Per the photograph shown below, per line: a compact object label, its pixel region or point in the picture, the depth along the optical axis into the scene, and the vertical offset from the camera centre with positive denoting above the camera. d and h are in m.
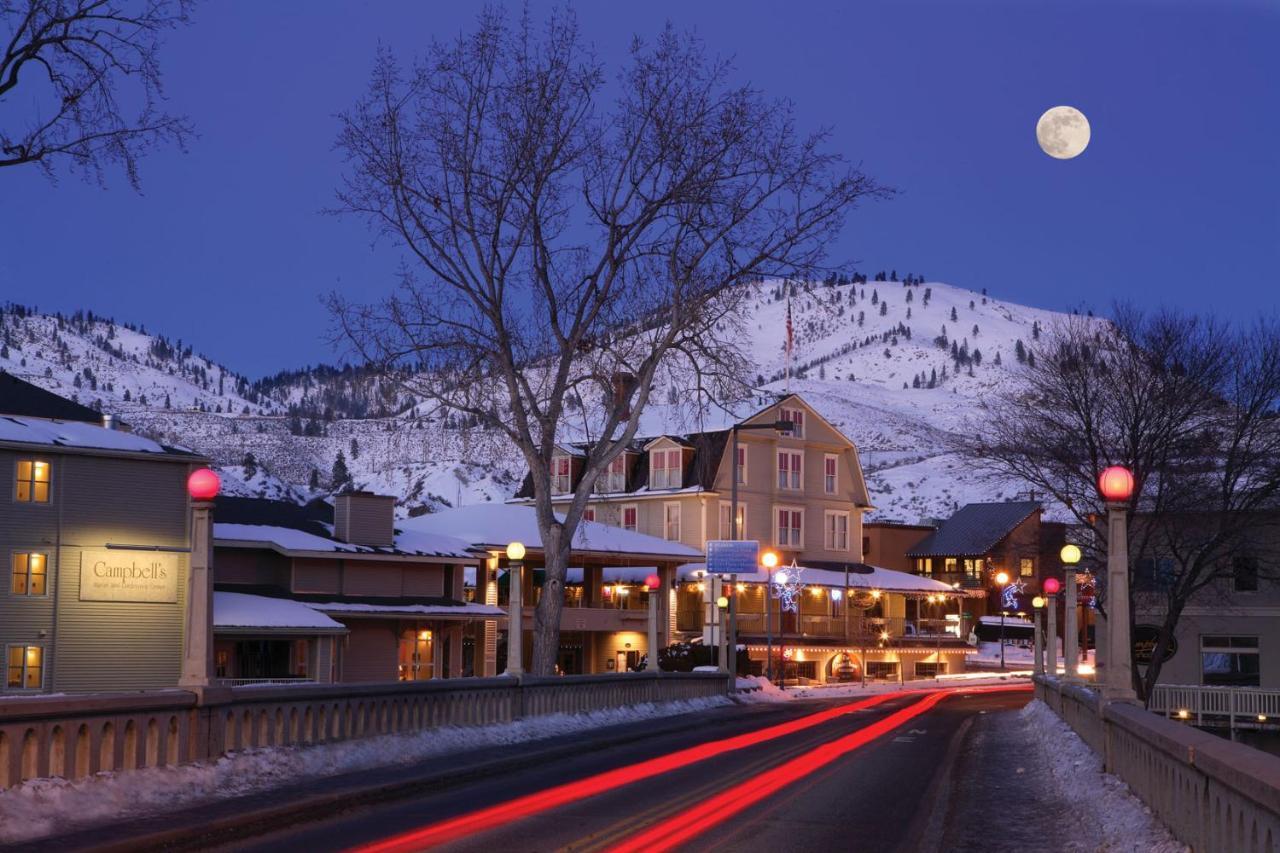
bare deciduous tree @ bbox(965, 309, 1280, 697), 45.91 +5.46
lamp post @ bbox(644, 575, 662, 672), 38.59 -0.73
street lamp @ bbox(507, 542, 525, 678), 27.08 -0.37
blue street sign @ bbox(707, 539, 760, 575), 46.59 +1.53
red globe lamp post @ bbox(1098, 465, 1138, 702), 16.25 +0.31
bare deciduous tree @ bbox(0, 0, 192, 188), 20.17 +7.17
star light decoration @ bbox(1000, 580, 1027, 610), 89.50 +0.90
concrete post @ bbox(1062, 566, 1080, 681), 27.08 -0.38
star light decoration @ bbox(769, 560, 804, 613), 68.88 +0.91
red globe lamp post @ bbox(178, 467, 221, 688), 16.64 +0.00
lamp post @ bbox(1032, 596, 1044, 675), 43.39 -1.22
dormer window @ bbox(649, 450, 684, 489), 78.56 +7.13
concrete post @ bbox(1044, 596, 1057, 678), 38.47 -0.84
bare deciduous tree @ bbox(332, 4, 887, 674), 33.34 +6.97
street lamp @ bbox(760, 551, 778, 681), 51.09 +1.56
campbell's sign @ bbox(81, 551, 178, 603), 47.59 +0.70
